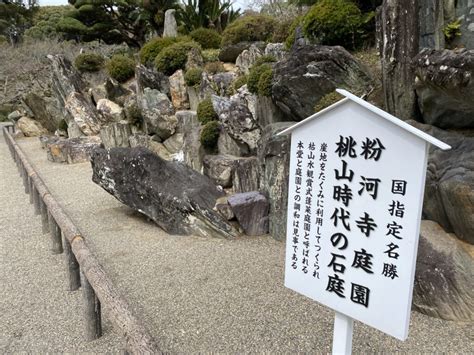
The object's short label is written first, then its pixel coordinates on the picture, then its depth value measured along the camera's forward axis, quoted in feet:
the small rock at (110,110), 39.06
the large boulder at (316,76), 17.70
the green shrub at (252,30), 39.60
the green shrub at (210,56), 39.80
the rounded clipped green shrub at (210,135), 24.32
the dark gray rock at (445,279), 9.36
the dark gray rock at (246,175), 18.89
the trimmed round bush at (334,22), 22.50
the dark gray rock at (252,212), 15.87
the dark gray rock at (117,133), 35.78
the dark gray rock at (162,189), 16.25
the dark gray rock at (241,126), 21.36
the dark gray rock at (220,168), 20.48
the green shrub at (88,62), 49.01
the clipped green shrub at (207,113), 26.36
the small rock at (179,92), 34.83
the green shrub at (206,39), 46.37
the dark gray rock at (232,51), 37.55
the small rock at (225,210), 16.20
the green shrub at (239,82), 27.79
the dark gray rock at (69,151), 35.78
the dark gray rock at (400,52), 14.87
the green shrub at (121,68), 44.80
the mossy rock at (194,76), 33.63
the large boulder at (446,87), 10.68
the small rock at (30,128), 56.49
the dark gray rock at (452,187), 9.91
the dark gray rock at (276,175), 15.05
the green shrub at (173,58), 37.76
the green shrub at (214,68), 34.91
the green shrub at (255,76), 22.99
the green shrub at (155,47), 43.37
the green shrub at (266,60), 26.35
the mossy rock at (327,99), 17.20
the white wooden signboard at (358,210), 5.15
